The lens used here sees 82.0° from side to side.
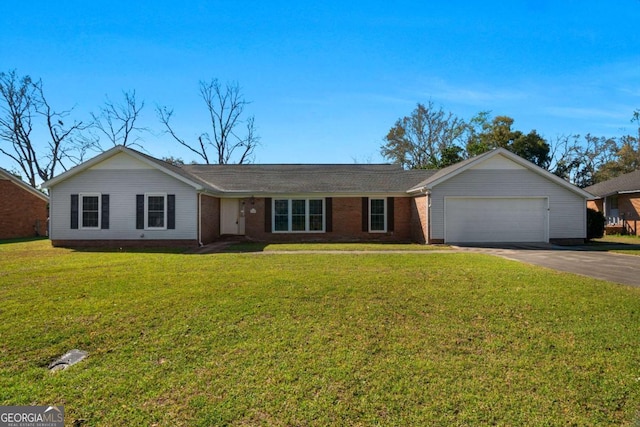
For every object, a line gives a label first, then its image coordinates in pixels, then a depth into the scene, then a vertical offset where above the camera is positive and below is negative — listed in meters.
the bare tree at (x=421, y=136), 39.84 +9.06
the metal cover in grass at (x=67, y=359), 4.17 -1.63
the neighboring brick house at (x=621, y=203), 22.44 +1.04
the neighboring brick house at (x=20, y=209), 21.03 +0.72
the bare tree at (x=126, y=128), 35.31 +8.86
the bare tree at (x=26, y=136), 32.81 +7.78
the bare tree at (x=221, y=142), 36.59 +7.86
